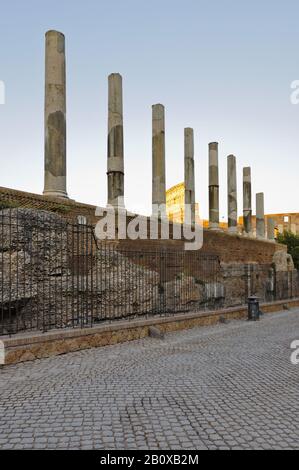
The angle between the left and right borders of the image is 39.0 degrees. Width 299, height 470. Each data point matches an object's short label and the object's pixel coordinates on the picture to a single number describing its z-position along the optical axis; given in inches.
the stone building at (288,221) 2598.4
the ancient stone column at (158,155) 649.6
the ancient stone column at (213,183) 840.3
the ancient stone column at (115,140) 545.3
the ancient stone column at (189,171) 768.9
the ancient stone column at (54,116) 430.6
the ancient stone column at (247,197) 1002.7
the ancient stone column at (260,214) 1063.0
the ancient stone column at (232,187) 928.3
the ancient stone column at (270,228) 1164.9
